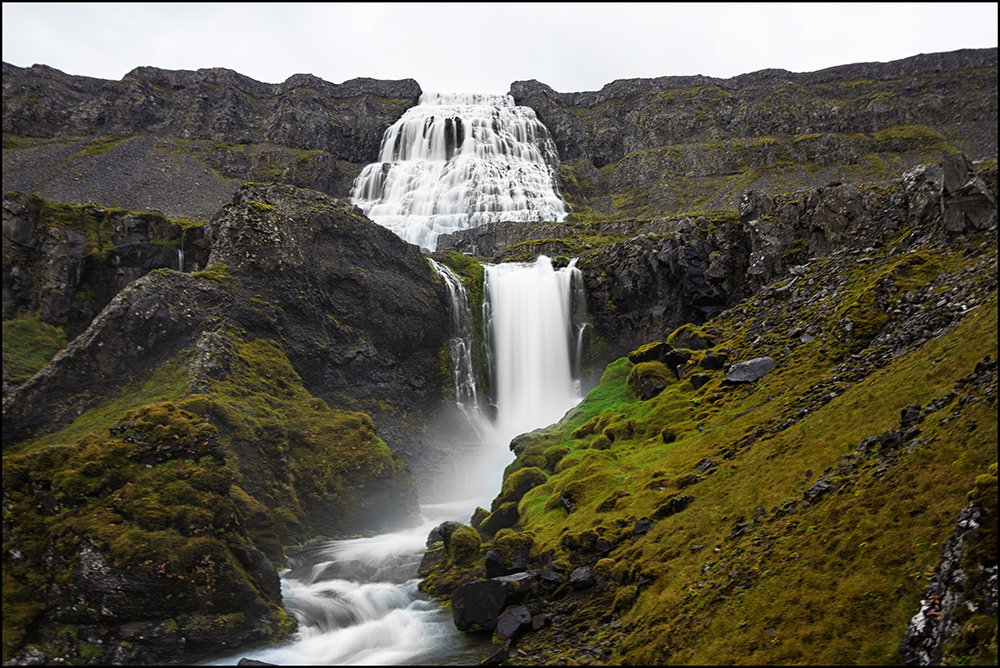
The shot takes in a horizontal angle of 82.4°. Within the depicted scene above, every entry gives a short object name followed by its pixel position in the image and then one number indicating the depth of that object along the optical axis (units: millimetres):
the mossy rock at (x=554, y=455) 26109
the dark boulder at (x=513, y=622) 14656
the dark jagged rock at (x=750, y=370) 22688
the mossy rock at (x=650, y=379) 27828
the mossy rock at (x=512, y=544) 18328
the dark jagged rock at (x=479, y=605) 15805
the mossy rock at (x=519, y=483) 24625
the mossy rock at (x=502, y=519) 22625
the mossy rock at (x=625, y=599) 13820
